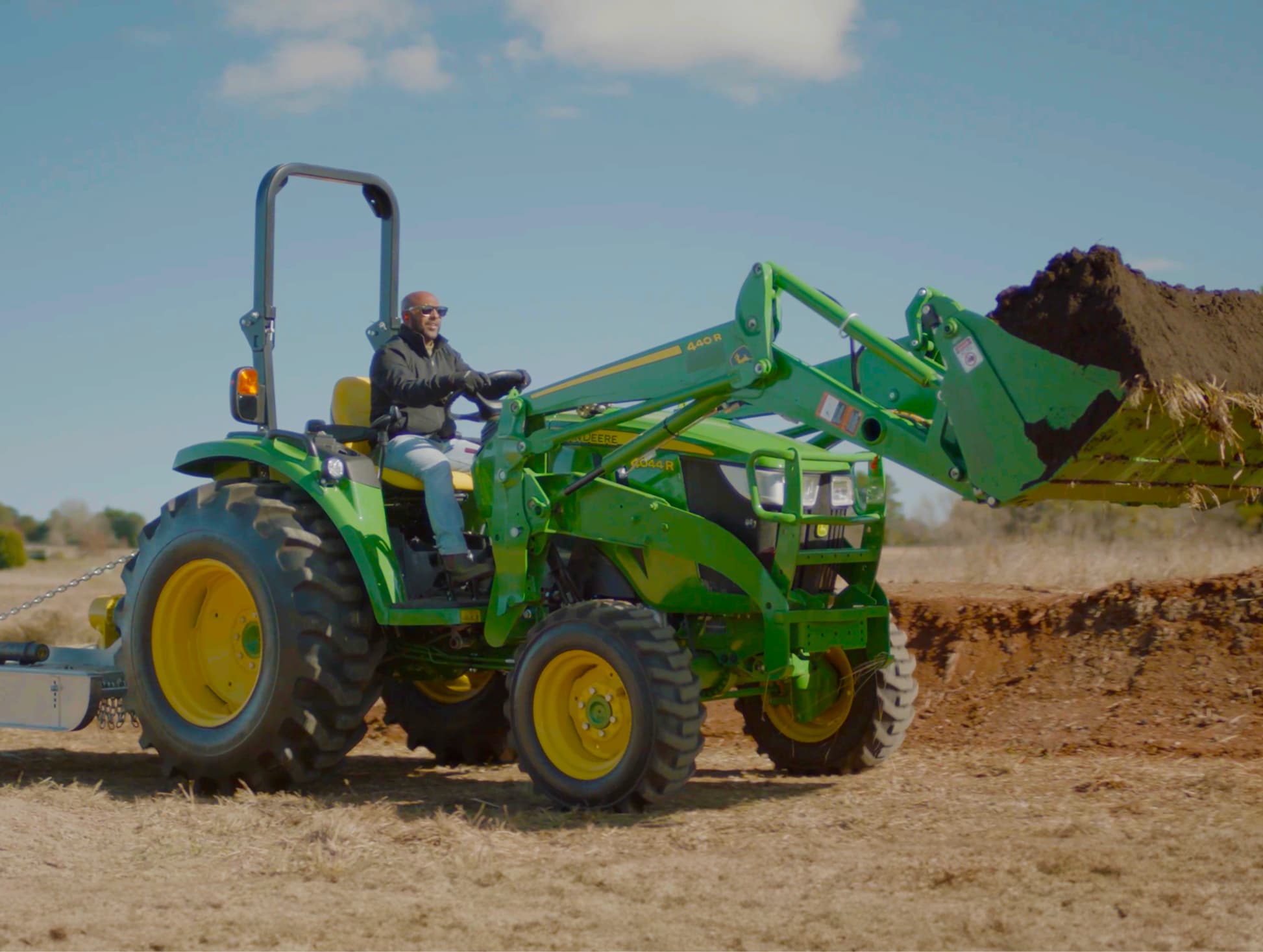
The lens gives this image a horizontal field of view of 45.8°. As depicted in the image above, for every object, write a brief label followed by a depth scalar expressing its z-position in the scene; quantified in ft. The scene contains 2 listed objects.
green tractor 22.31
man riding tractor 24.68
